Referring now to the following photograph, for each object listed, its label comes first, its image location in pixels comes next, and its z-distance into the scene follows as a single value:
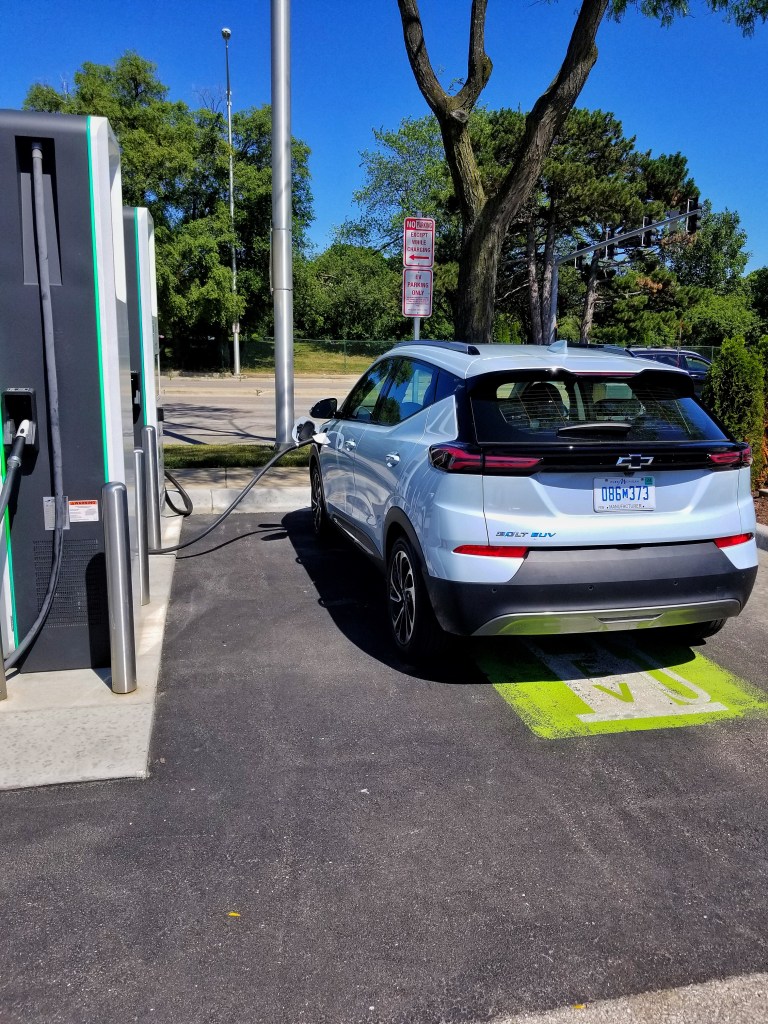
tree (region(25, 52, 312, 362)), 30.89
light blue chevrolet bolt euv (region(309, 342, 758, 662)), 3.70
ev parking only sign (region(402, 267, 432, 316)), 9.41
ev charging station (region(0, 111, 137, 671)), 3.73
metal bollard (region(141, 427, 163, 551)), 6.14
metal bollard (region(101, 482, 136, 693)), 3.80
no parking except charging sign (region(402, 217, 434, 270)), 9.35
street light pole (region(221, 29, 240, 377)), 32.53
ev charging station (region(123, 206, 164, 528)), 5.90
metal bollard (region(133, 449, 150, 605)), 5.06
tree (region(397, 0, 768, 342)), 9.68
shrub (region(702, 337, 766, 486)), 8.83
